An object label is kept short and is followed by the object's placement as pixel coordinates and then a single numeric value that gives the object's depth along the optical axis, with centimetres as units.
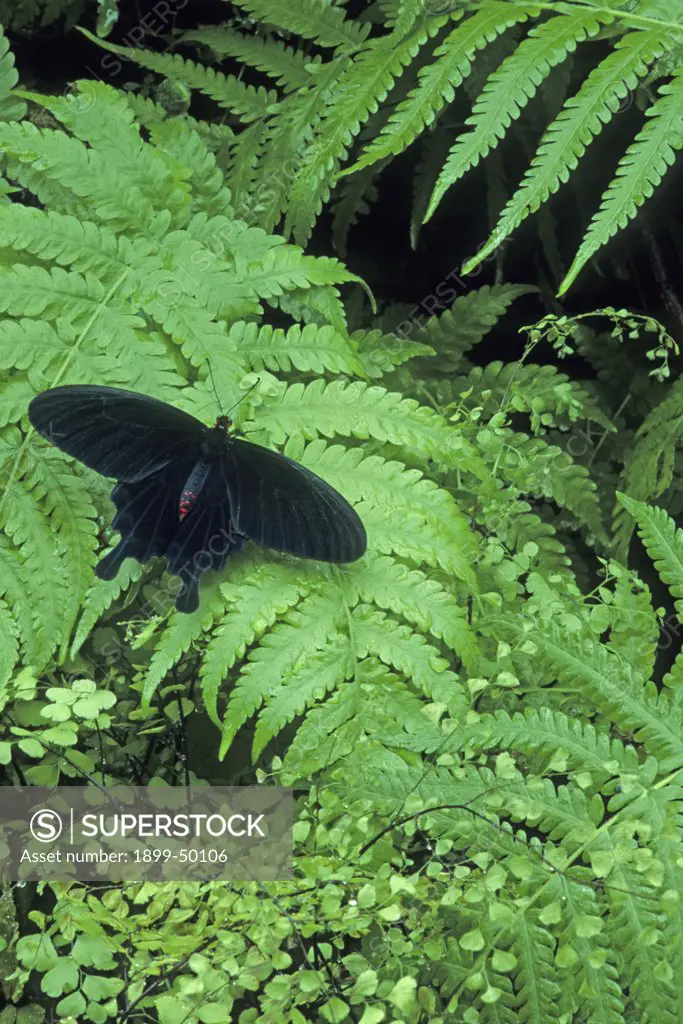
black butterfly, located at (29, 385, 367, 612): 166
